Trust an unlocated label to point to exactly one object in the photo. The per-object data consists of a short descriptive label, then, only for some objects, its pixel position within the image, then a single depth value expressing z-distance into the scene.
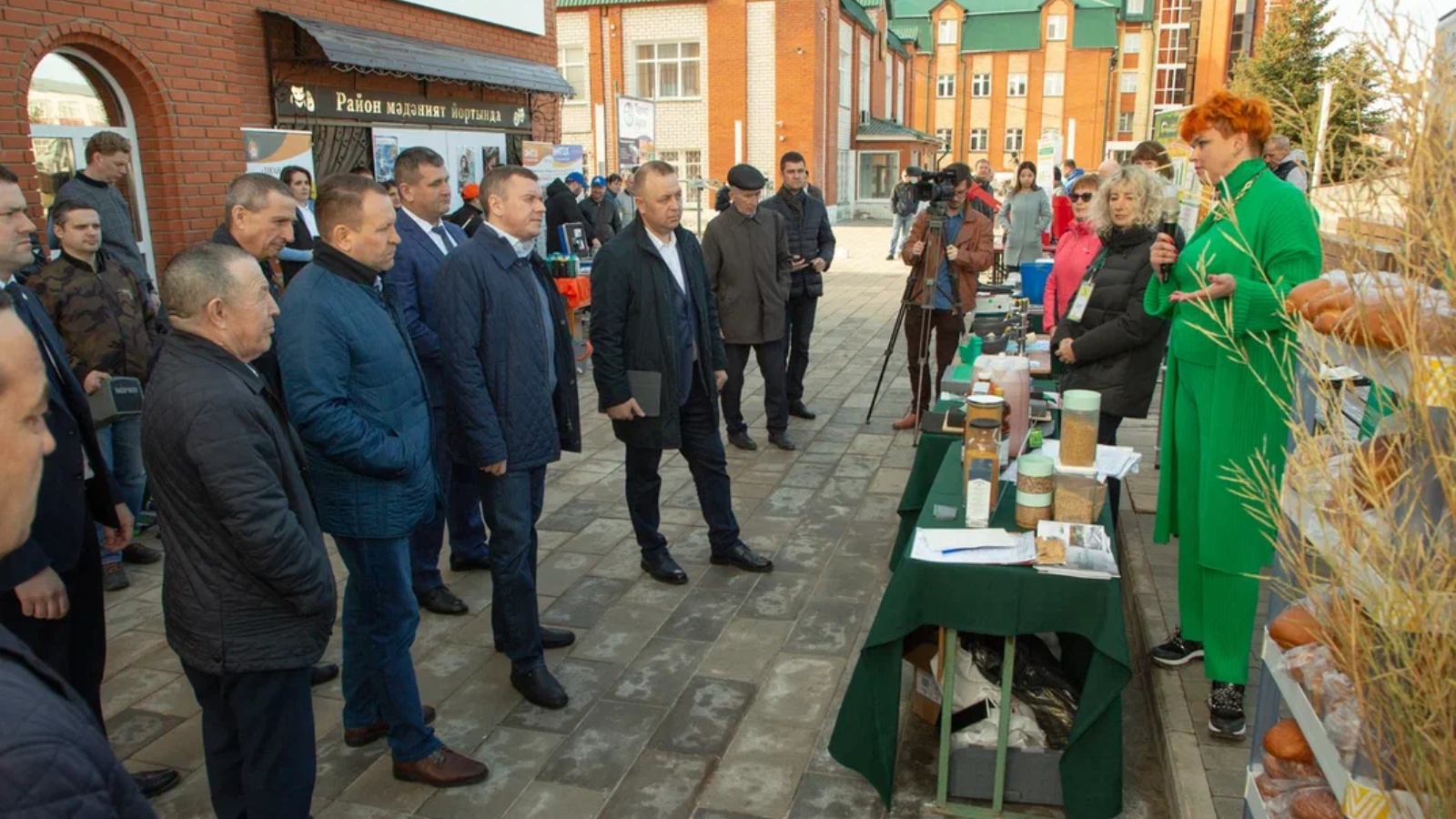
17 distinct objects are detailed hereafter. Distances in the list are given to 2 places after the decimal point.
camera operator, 6.87
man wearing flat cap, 6.32
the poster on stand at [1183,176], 3.90
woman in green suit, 2.91
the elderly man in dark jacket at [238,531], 2.25
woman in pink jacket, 5.68
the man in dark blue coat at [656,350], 4.32
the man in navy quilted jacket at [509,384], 3.35
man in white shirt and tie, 4.23
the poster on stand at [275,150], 8.23
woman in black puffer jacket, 4.21
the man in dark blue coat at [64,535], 2.57
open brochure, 2.74
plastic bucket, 8.15
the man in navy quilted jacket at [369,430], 2.74
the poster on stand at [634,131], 14.86
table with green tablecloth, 2.71
